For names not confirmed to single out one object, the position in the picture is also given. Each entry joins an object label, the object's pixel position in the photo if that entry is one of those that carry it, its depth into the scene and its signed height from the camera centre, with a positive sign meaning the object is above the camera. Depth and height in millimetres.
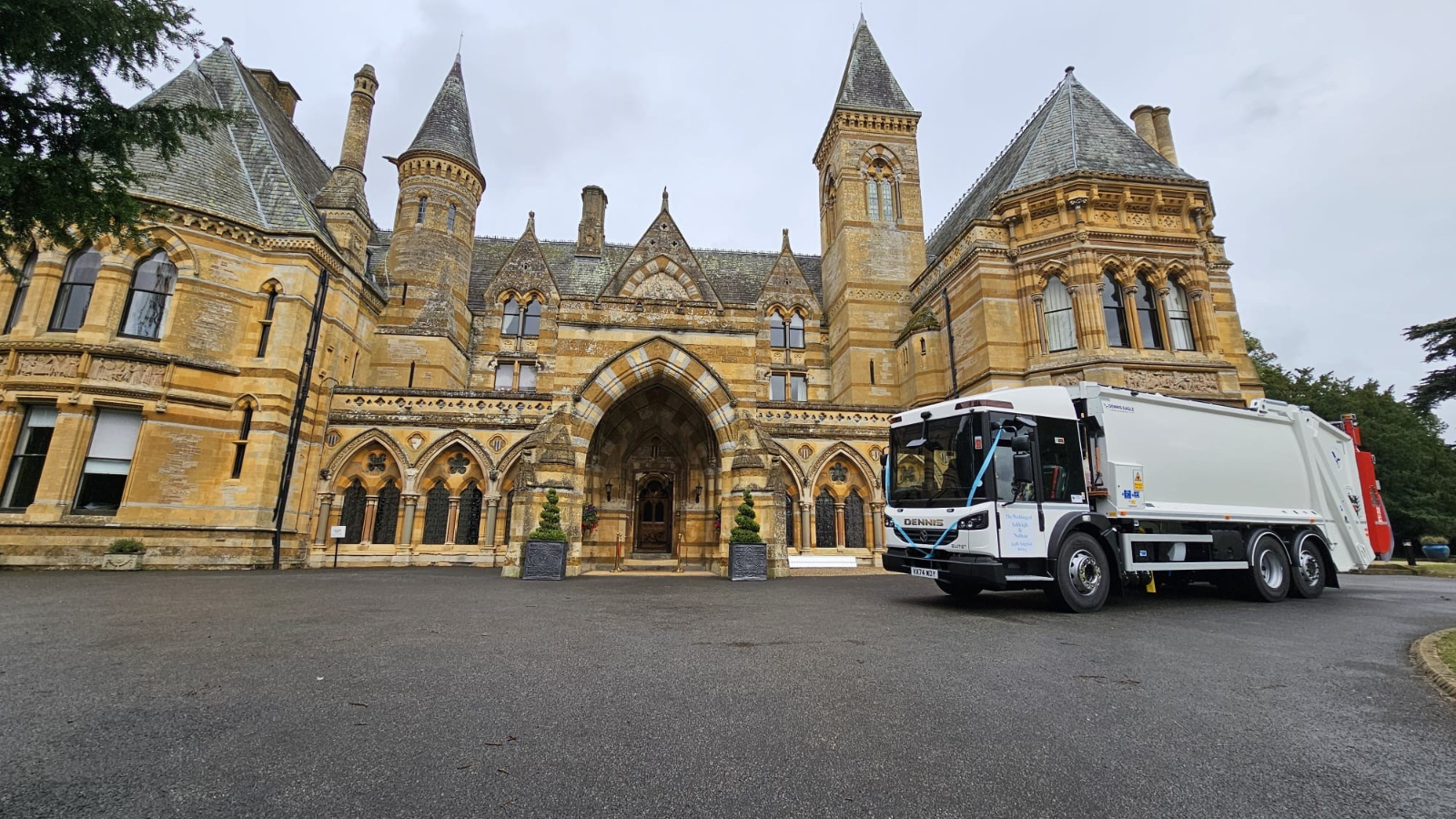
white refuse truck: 8094 +562
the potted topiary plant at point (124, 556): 13672 -857
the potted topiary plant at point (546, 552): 13195 -606
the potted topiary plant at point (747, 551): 13781 -540
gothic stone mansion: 14500 +5155
